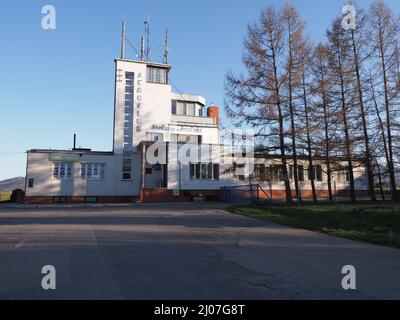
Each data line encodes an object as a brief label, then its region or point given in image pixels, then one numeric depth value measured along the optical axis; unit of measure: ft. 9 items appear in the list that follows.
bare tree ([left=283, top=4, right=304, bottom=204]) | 78.64
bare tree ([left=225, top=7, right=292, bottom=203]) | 79.46
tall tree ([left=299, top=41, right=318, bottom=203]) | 78.95
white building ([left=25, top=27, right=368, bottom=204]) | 111.04
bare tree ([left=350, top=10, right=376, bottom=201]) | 82.43
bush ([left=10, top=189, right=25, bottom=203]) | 123.22
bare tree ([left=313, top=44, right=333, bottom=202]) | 80.84
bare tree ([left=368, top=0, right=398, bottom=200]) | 81.46
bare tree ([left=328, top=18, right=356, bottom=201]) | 82.89
